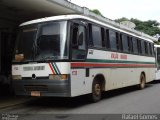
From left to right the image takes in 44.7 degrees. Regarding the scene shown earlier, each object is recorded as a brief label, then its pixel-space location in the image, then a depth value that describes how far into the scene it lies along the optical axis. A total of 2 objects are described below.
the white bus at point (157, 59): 13.04
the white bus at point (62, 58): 6.00
